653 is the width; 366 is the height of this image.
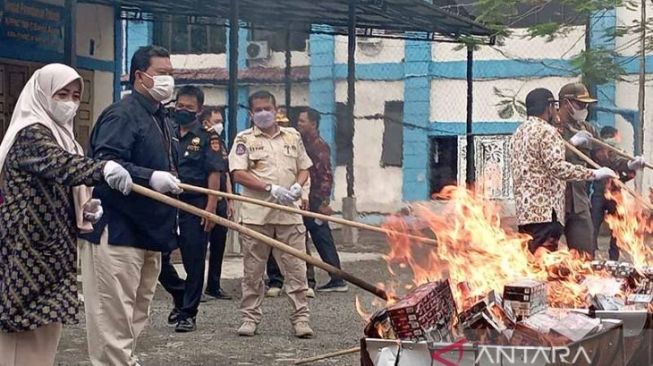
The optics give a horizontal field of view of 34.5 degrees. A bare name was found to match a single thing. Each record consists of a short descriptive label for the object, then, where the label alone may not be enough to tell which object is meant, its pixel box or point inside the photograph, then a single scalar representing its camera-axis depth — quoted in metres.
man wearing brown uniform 8.03
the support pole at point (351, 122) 15.74
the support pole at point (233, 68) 13.19
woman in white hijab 5.03
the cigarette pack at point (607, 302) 5.31
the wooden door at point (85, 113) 13.59
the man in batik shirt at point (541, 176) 7.52
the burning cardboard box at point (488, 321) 4.70
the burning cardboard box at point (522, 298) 4.94
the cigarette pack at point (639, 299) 5.45
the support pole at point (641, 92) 14.23
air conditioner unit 23.23
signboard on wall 12.15
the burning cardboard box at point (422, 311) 4.62
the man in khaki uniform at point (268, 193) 8.07
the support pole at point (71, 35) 10.71
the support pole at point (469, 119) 17.27
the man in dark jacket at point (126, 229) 5.86
